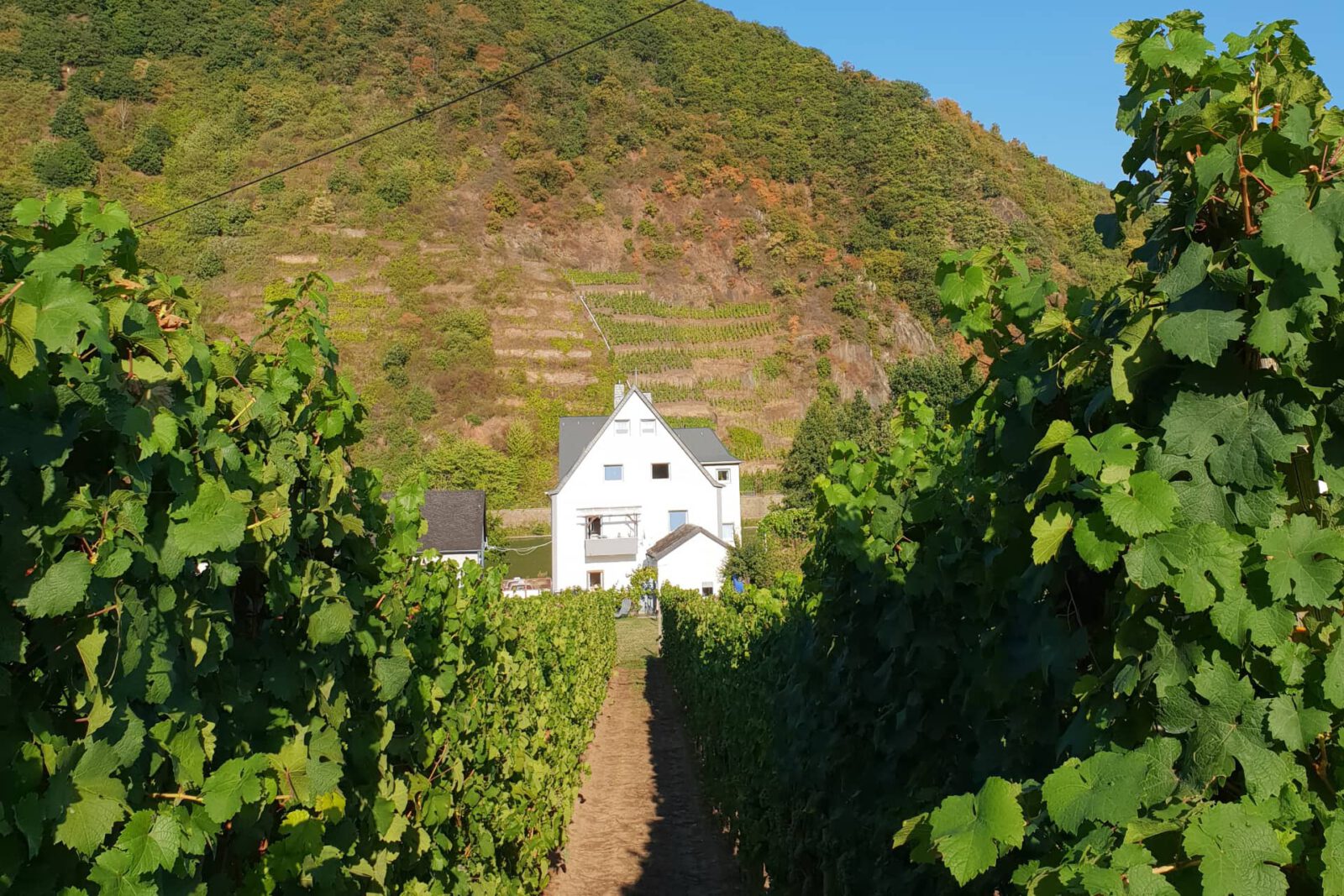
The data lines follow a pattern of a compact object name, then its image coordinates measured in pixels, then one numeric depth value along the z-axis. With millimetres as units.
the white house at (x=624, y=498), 42406
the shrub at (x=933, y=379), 50844
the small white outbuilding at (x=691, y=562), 40312
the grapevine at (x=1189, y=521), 1950
